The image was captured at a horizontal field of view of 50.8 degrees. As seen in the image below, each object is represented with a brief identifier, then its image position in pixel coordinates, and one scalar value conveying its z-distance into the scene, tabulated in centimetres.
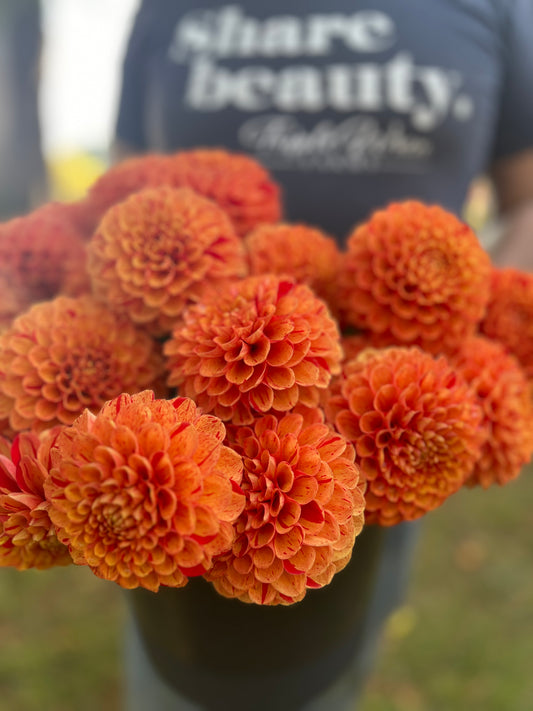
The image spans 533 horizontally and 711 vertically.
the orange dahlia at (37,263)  46
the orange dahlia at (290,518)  31
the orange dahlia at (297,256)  46
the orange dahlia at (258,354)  34
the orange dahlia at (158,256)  40
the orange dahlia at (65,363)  38
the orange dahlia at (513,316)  49
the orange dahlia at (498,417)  43
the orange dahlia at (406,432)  37
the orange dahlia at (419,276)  42
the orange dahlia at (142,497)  28
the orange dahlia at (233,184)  49
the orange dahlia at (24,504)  32
